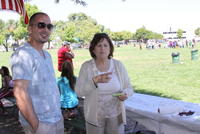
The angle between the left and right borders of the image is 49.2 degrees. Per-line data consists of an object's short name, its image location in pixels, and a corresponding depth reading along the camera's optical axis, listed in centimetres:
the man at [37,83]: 145
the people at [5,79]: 530
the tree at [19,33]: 5089
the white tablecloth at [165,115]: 229
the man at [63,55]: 624
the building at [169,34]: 9885
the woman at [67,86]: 411
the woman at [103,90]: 212
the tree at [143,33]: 7031
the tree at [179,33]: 6983
